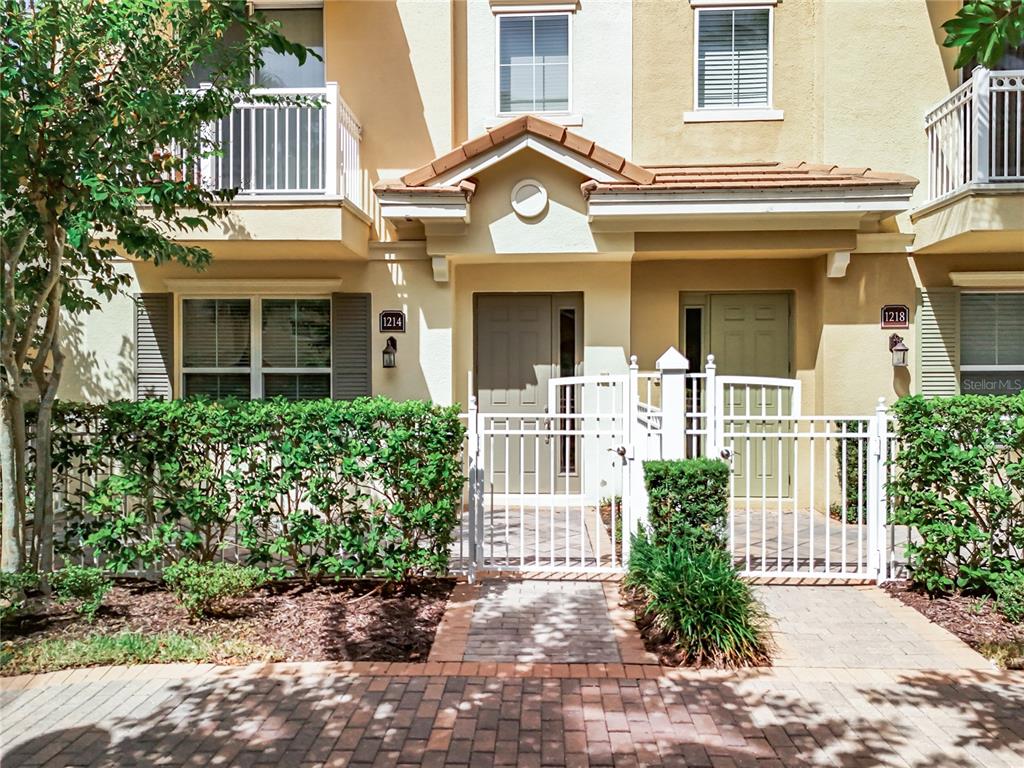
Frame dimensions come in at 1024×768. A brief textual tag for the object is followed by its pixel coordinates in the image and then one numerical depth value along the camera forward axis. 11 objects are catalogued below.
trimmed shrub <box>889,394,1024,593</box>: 5.58
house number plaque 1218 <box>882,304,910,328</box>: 8.76
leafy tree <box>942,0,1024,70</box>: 4.38
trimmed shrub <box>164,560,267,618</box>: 5.23
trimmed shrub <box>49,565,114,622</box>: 5.27
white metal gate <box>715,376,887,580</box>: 6.13
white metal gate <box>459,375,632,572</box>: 6.24
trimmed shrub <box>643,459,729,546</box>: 5.54
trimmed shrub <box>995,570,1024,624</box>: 5.28
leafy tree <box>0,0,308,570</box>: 4.80
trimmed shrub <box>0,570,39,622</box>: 4.95
